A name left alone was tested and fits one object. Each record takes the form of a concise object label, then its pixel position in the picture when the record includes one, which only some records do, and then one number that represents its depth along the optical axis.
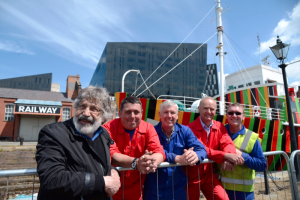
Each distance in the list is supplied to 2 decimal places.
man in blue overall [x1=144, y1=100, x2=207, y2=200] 2.30
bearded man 1.28
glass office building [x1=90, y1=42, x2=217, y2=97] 42.47
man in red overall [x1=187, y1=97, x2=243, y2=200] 2.52
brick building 21.64
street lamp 6.26
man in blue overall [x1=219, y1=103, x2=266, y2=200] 2.57
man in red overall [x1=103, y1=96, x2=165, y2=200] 2.16
